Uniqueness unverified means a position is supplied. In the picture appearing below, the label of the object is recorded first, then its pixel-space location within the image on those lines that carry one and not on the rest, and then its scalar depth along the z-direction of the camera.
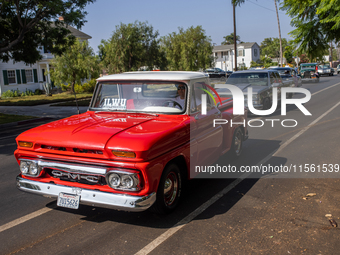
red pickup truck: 4.06
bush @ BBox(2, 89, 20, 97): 30.98
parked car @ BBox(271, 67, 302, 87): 19.11
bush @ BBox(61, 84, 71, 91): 32.61
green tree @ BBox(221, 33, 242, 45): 132.25
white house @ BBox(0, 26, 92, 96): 32.44
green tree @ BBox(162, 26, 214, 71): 36.16
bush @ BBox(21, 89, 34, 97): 32.33
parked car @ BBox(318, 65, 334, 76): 49.59
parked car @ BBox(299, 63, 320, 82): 35.09
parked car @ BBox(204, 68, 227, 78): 57.03
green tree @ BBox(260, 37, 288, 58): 80.94
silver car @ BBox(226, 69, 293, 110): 13.97
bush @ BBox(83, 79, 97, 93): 32.09
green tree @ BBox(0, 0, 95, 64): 16.27
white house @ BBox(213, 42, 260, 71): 86.69
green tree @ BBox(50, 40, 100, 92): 30.30
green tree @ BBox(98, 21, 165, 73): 30.34
